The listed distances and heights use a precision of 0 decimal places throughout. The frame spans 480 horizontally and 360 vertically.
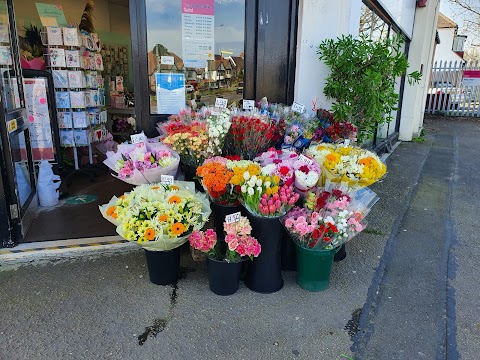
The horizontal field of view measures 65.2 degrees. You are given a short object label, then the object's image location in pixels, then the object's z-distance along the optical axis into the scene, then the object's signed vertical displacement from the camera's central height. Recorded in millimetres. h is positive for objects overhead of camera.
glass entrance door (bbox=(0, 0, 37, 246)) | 3336 -532
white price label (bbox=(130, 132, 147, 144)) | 3246 -473
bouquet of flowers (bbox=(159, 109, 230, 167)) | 3213 -454
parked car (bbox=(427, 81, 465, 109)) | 15719 -220
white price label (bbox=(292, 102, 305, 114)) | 3848 -226
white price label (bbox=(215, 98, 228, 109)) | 3820 -186
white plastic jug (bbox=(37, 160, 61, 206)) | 4449 -1205
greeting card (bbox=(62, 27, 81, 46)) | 5157 +609
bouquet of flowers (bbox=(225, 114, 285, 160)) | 3361 -451
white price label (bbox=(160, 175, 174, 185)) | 3018 -753
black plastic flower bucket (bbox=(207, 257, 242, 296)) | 2826 -1424
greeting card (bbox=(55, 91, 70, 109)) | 5336 -241
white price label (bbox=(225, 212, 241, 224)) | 2754 -955
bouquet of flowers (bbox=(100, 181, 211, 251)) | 2676 -948
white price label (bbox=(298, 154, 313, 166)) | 2986 -582
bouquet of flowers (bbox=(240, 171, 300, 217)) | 2699 -786
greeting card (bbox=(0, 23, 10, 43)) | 3543 +445
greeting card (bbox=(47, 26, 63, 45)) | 5102 +615
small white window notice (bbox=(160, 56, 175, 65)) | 3762 +224
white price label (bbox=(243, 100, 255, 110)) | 3918 -202
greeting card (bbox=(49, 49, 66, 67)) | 5168 +327
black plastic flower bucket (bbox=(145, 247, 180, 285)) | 2918 -1403
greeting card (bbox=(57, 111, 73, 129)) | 5418 -526
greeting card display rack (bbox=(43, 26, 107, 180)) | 5191 -33
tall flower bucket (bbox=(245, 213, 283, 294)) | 2834 -1316
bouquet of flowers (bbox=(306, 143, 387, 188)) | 3102 -662
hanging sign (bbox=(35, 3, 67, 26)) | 5039 +887
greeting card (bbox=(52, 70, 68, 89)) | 5254 +47
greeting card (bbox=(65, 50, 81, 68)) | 5254 +325
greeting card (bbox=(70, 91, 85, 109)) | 5406 -242
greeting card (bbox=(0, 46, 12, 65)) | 3508 +235
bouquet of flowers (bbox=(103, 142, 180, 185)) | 3064 -642
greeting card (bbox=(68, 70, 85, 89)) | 5336 +38
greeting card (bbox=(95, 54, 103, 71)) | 5906 +306
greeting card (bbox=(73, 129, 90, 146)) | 5605 -801
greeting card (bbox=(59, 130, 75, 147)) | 5508 -804
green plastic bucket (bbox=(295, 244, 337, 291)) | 2902 -1394
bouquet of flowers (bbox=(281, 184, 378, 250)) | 2768 -980
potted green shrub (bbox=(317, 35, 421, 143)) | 3820 +98
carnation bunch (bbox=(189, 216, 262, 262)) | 2717 -1119
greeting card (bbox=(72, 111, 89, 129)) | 5500 -532
